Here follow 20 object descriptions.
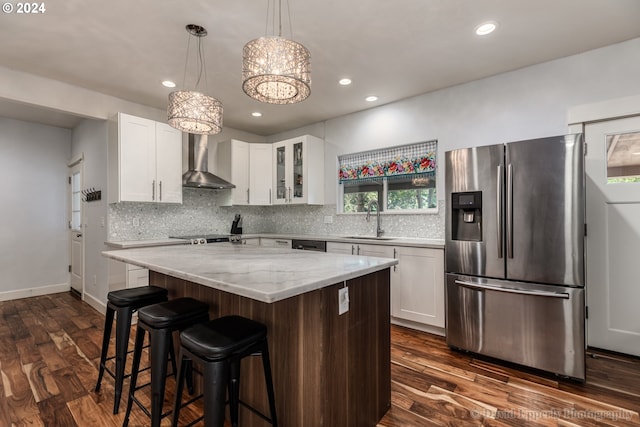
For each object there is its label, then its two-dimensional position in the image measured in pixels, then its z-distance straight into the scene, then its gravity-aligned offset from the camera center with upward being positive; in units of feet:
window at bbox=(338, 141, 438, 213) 12.05 +1.60
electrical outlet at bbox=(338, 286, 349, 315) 4.88 -1.39
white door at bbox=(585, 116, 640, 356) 8.23 -0.57
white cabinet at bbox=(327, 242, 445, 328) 9.74 -2.30
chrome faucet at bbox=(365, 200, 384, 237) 12.91 -0.08
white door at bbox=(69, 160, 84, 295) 14.66 -0.74
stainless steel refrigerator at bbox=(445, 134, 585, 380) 7.14 -1.00
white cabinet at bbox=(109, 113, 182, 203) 11.35 +2.19
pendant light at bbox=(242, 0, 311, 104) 5.17 +2.69
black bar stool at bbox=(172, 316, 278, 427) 3.99 -1.94
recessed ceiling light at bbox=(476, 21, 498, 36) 7.47 +4.75
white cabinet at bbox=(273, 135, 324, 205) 14.40 +2.24
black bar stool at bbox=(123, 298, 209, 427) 4.83 -1.94
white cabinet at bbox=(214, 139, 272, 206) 15.19 +2.42
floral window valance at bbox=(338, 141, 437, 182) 11.92 +2.27
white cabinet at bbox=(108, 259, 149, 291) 10.87 -2.20
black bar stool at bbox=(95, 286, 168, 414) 6.06 -2.06
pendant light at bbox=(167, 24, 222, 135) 7.37 +2.65
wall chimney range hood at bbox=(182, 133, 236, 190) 13.44 +2.35
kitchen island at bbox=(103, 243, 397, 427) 4.51 -1.83
